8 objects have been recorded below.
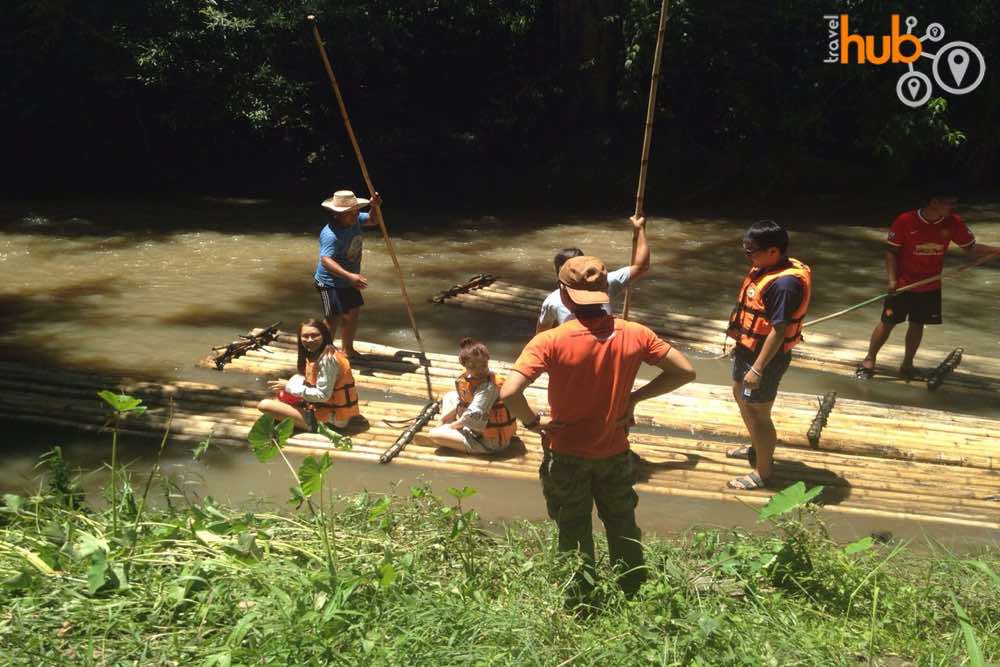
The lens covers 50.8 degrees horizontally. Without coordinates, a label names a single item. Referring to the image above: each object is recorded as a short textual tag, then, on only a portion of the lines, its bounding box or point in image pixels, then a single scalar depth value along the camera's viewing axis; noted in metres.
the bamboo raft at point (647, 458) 5.88
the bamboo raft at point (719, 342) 8.29
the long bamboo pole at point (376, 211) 7.25
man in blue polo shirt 7.93
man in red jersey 7.67
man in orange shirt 4.13
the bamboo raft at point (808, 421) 6.62
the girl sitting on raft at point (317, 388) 6.88
